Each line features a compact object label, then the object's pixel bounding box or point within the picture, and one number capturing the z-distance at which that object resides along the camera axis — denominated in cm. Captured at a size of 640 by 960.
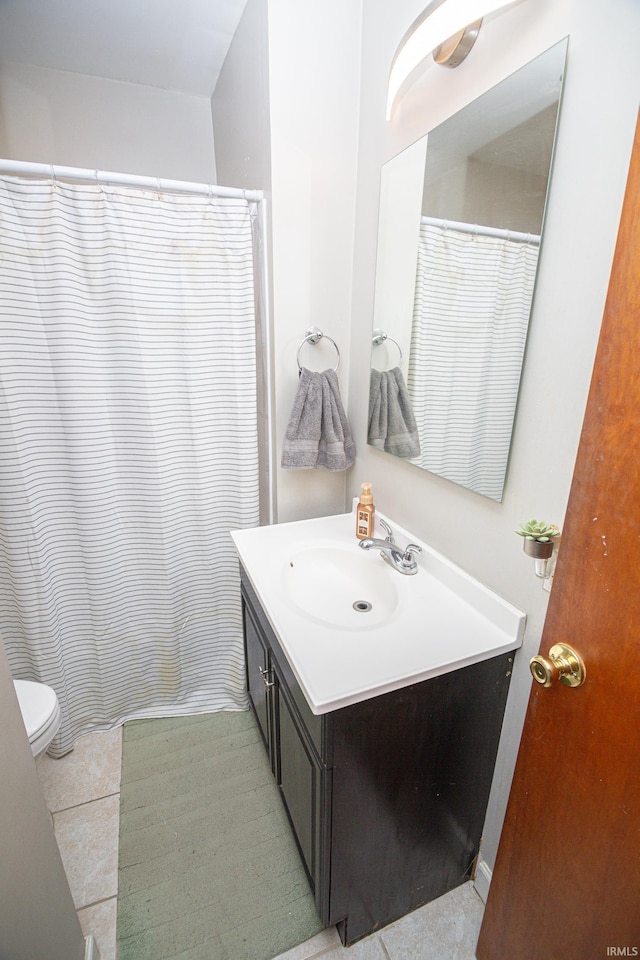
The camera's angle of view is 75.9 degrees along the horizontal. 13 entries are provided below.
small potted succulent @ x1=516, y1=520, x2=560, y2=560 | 79
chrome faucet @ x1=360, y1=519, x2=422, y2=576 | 122
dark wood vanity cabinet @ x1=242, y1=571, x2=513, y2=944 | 88
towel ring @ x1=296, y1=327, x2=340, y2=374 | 148
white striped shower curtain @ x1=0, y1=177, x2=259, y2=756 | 125
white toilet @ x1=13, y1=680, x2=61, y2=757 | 116
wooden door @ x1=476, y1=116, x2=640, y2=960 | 58
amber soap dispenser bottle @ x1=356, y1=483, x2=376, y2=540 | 137
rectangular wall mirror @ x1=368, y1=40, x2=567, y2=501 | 82
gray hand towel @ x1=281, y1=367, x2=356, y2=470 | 147
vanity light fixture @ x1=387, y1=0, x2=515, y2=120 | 76
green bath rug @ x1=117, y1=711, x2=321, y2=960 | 110
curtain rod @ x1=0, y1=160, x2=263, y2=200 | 114
